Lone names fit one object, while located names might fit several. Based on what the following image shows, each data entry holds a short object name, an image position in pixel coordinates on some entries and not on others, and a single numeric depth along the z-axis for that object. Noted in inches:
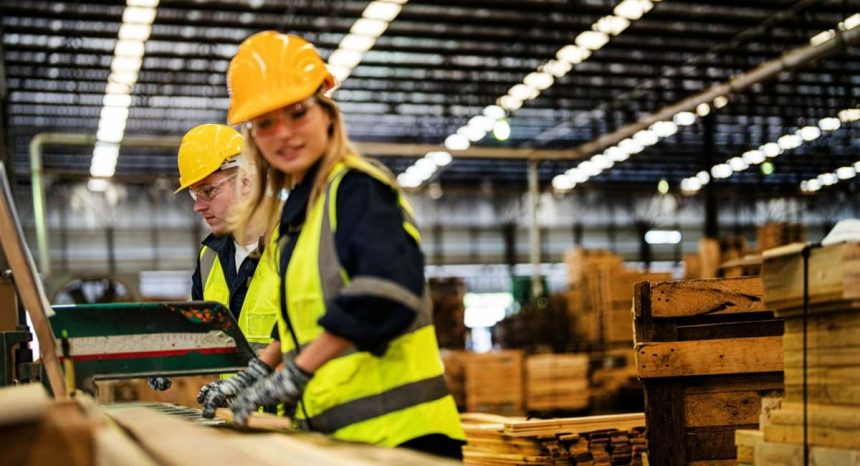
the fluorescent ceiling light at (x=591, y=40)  699.4
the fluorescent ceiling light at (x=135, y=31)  637.3
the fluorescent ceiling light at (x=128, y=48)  671.1
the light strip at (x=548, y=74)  662.5
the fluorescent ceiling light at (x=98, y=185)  1158.3
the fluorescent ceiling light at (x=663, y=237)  1386.6
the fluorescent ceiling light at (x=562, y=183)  1240.2
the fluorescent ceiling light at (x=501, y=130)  824.9
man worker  189.5
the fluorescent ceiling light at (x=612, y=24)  674.2
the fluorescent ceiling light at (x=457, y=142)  991.6
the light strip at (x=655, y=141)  900.6
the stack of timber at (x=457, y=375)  615.8
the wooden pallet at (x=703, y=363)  191.2
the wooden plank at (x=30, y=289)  135.5
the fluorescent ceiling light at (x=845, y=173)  1208.6
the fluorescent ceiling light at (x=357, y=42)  690.8
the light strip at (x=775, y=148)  966.4
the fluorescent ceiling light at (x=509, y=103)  861.8
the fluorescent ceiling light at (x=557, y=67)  770.6
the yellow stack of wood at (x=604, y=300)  687.7
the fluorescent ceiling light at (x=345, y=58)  720.4
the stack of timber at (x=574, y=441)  258.7
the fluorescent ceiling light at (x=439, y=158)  1059.9
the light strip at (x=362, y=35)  638.5
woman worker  110.6
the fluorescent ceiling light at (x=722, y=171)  1181.7
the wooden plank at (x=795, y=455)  133.2
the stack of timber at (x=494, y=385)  604.7
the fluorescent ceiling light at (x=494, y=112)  881.8
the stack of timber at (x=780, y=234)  684.1
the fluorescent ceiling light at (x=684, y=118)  876.0
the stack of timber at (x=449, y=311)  721.0
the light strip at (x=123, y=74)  617.6
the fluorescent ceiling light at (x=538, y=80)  794.8
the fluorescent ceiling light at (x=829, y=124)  970.7
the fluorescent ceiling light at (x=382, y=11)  633.6
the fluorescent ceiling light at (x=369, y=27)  662.5
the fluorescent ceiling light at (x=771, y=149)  1088.0
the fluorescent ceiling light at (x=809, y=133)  1010.6
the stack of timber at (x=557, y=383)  598.5
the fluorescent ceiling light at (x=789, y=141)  1049.4
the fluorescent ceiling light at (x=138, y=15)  610.4
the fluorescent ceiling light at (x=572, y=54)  737.0
